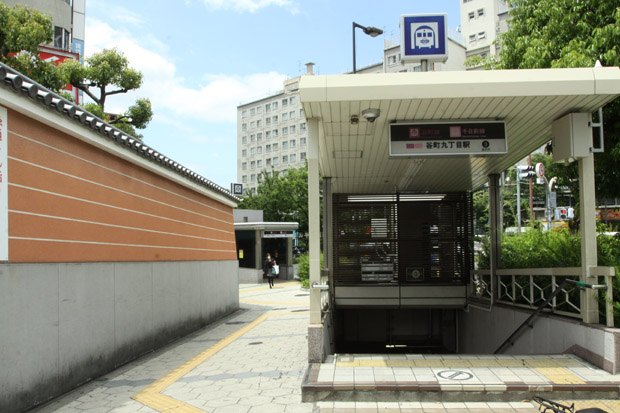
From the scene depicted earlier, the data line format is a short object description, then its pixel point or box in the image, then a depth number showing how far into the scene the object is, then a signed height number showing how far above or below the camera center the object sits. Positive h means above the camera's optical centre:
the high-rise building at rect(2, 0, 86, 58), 24.45 +11.03
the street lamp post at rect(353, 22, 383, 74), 14.70 +5.95
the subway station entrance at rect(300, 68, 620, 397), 5.96 +0.58
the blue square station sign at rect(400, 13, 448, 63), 8.09 +3.17
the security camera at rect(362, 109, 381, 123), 6.34 +1.52
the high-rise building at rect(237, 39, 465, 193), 82.31 +17.51
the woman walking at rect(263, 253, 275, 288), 24.91 -1.64
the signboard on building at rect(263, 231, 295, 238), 28.58 +0.10
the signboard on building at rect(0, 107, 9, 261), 5.05 +0.48
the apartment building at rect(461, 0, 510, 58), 62.34 +26.44
